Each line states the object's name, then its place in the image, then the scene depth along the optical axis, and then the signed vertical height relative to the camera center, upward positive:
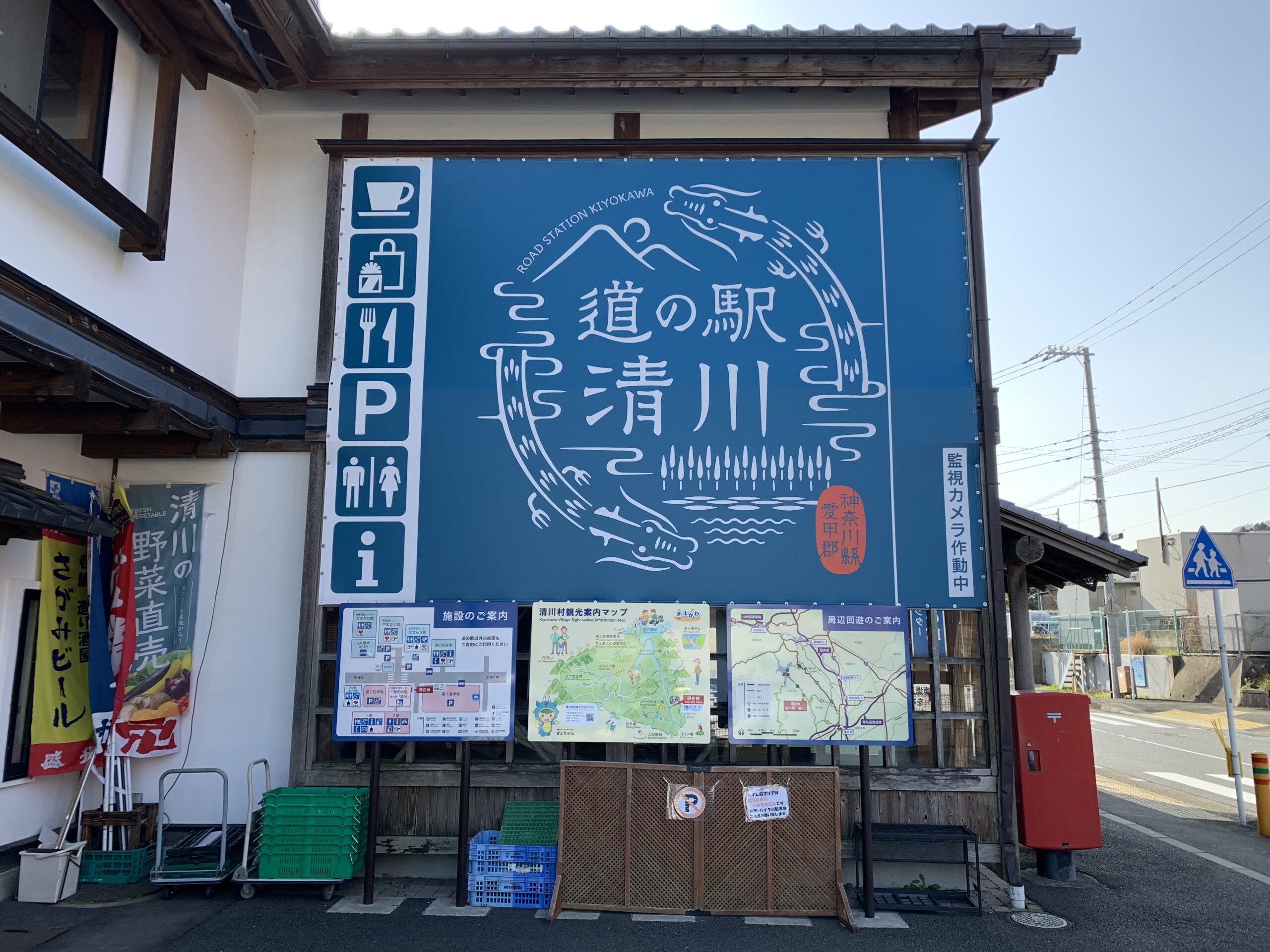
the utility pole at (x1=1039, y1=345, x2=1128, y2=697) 24.50 +3.53
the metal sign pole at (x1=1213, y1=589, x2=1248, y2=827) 9.62 -1.34
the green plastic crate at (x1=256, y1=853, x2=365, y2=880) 6.55 -2.03
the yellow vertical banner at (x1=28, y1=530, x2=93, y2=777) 6.80 -0.44
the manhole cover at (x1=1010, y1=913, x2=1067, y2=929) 6.28 -2.37
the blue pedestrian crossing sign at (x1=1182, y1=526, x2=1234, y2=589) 9.98 +0.58
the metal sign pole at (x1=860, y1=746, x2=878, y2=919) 6.35 -1.72
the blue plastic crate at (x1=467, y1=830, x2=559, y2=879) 6.54 -1.97
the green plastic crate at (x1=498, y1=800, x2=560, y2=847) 6.73 -1.74
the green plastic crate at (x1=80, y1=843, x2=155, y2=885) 6.79 -2.09
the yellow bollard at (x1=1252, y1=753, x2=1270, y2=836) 9.03 -1.91
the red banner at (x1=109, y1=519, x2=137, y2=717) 7.16 +0.00
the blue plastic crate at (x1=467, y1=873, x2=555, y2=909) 6.50 -2.22
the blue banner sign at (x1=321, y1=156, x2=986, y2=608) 7.22 +2.10
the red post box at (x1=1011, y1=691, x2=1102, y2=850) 7.19 -1.43
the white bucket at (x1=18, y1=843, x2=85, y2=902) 6.36 -2.05
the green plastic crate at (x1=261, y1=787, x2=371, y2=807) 6.64 -1.50
